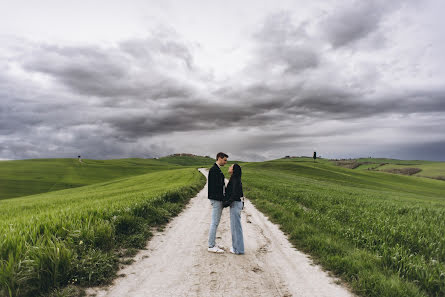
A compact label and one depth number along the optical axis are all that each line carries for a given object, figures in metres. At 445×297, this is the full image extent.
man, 7.75
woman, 7.54
